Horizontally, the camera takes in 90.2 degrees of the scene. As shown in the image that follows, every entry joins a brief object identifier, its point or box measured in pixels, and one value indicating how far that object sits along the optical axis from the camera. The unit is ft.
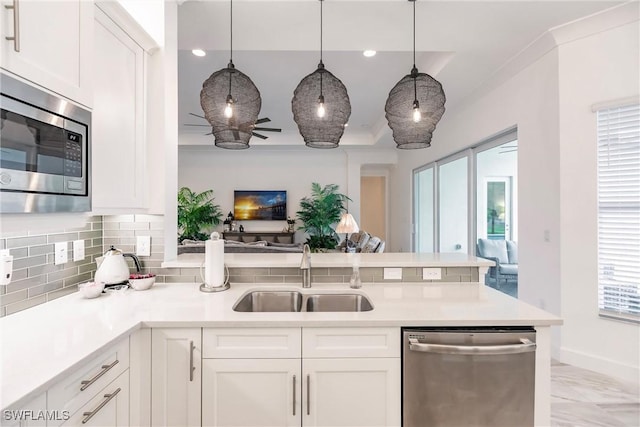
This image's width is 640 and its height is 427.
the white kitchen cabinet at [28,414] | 2.58
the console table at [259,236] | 22.80
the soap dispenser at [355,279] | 6.27
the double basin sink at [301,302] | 6.06
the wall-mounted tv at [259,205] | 23.53
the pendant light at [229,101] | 6.18
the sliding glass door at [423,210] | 19.21
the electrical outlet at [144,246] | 6.50
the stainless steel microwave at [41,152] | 3.22
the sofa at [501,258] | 11.90
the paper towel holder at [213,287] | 6.02
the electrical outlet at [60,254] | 5.32
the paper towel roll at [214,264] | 6.01
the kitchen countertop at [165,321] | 3.38
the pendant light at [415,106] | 6.47
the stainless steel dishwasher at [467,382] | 4.56
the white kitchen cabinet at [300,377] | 4.54
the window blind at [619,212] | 7.93
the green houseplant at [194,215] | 21.83
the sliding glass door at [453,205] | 15.16
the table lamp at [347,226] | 15.53
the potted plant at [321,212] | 22.48
